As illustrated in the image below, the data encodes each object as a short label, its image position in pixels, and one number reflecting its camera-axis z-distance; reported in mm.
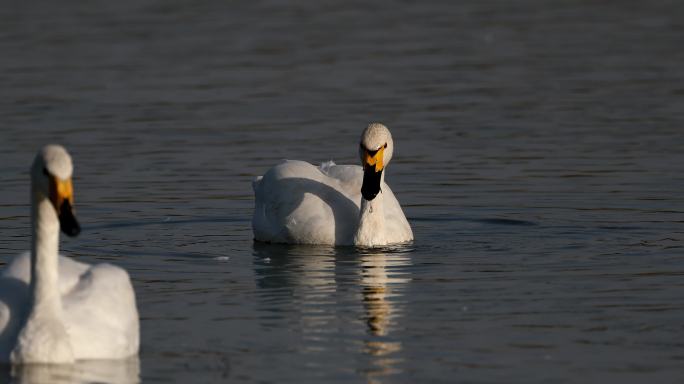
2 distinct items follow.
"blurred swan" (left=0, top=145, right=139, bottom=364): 18547
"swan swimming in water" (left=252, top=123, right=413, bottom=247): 28766
